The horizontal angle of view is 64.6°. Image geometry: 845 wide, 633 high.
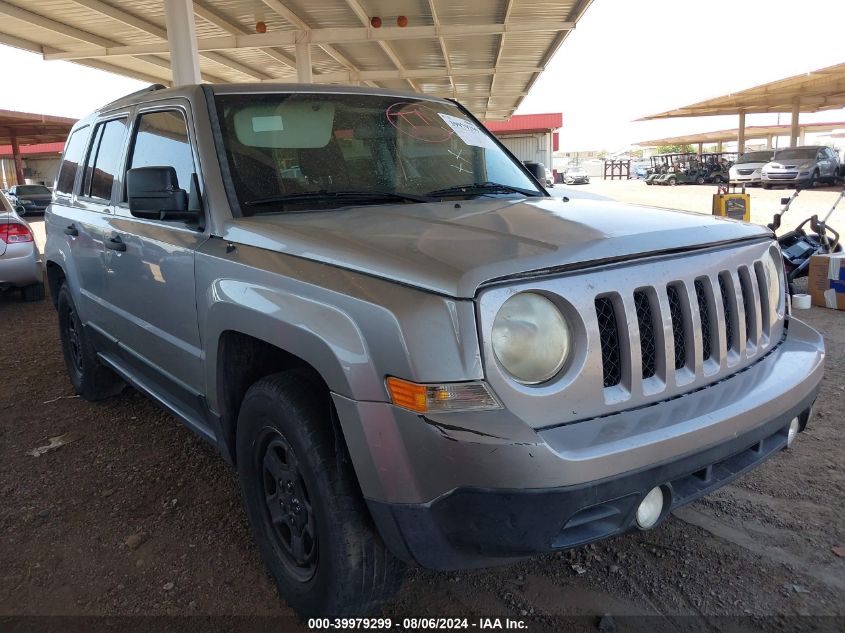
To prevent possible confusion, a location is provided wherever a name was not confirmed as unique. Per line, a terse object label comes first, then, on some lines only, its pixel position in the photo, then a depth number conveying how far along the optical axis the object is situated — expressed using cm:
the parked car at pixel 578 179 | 4684
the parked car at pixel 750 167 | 3077
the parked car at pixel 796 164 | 2700
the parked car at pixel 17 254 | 822
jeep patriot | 174
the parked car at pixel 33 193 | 2172
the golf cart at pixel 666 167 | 3894
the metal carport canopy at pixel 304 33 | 1249
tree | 8850
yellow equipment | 946
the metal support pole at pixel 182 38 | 1039
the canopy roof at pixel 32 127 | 2862
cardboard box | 663
